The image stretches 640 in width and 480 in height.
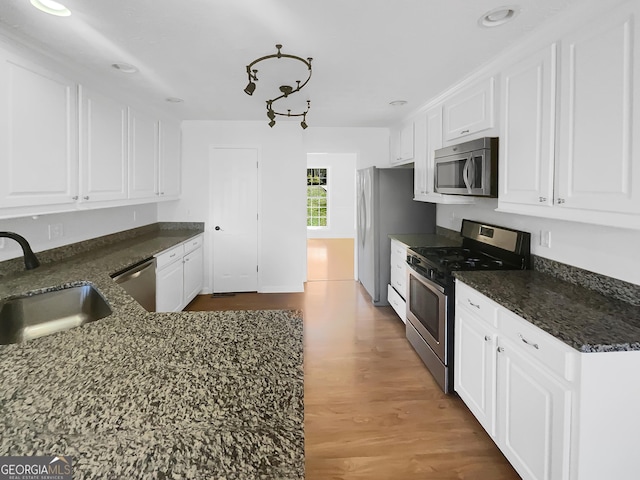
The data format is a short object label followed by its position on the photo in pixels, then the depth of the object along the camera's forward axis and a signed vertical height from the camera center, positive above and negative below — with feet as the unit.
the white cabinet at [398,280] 13.30 -2.04
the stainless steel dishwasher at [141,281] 9.72 -1.56
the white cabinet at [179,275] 12.34 -1.91
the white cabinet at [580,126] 5.24 +1.56
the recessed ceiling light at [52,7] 6.23 +3.52
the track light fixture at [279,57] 8.17 +3.62
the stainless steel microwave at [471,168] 8.62 +1.35
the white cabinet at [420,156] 13.37 +2.37
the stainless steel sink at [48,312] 6.55 -1.63
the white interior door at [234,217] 17.72 +0.25
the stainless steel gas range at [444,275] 8.89 -1.28
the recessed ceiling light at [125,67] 9.36 +3.79
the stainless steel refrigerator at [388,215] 15.74 +0.33
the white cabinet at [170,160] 15.20 +2.57
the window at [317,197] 35.50 +2.37
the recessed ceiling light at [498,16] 6.51 +3.59
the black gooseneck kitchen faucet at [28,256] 7.65 -0.72
